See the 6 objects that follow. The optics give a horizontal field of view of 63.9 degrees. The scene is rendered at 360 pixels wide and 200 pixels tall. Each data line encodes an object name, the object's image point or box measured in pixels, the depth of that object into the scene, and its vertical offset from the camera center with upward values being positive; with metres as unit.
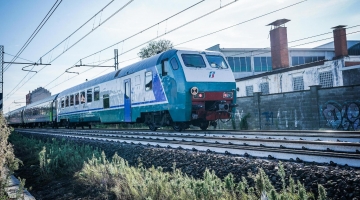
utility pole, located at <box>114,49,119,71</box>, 28.46 +5.84
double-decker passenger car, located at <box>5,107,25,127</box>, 41.75 +0.69
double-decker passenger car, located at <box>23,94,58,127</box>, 27.67 +0.89
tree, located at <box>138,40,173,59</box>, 43.81 +10.66
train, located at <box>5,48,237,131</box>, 10.73 +1.11
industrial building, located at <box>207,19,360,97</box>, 20.03 +3.50
